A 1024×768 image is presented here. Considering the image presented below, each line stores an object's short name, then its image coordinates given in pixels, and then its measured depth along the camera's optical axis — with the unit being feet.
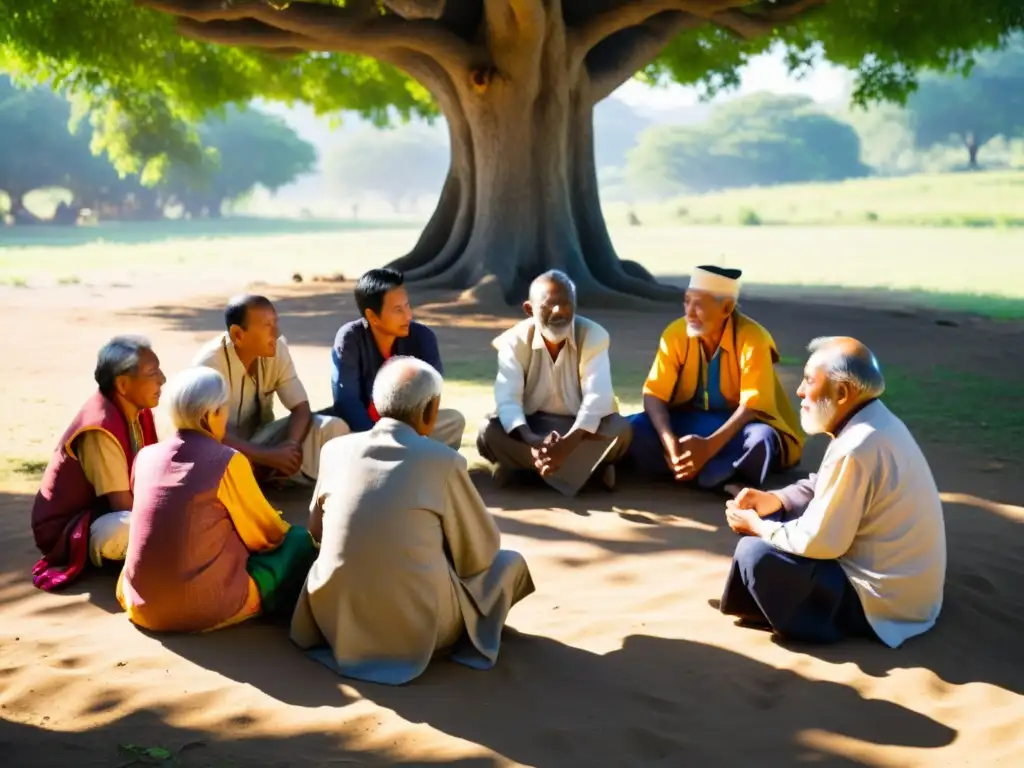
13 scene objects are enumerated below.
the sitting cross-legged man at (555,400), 21.22
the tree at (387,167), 442.91
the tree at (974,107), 282.36
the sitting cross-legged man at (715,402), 21.17
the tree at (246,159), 238.27
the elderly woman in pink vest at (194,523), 13.96
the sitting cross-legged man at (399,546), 13.42
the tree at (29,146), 198.70
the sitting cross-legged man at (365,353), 21.15
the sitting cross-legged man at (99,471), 16.08
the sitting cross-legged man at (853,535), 14.03
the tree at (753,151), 330.95
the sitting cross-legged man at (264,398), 19.86
